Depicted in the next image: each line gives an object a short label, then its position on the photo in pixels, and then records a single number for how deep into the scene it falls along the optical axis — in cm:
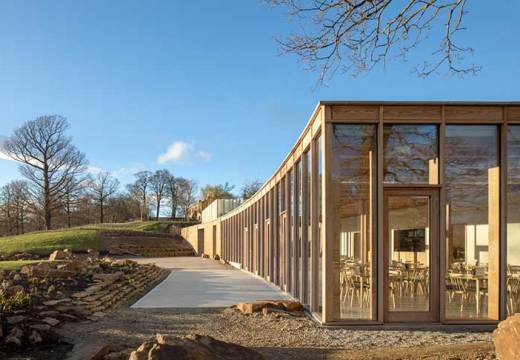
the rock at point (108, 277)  1292
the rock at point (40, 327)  712
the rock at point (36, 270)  1221
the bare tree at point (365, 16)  612
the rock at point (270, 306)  975
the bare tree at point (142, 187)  6557
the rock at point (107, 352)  534
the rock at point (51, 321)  787
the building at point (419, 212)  833
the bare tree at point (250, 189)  6019
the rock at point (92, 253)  3110
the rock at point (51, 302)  922
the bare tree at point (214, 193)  6169
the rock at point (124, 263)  1796
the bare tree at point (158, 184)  6638
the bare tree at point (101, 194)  5800
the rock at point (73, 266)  1347
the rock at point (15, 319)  721
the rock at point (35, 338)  662
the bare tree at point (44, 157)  4603
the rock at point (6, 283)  985
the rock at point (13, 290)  948
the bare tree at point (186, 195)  6744
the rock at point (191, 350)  444
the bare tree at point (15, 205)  4800
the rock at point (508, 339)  471
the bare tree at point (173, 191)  6681
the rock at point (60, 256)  1933
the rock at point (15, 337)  639
